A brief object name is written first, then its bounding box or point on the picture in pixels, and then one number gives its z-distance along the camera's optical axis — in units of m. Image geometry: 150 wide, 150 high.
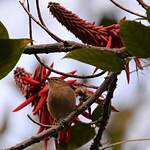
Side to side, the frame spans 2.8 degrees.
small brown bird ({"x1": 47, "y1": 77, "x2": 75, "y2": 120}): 6.30
